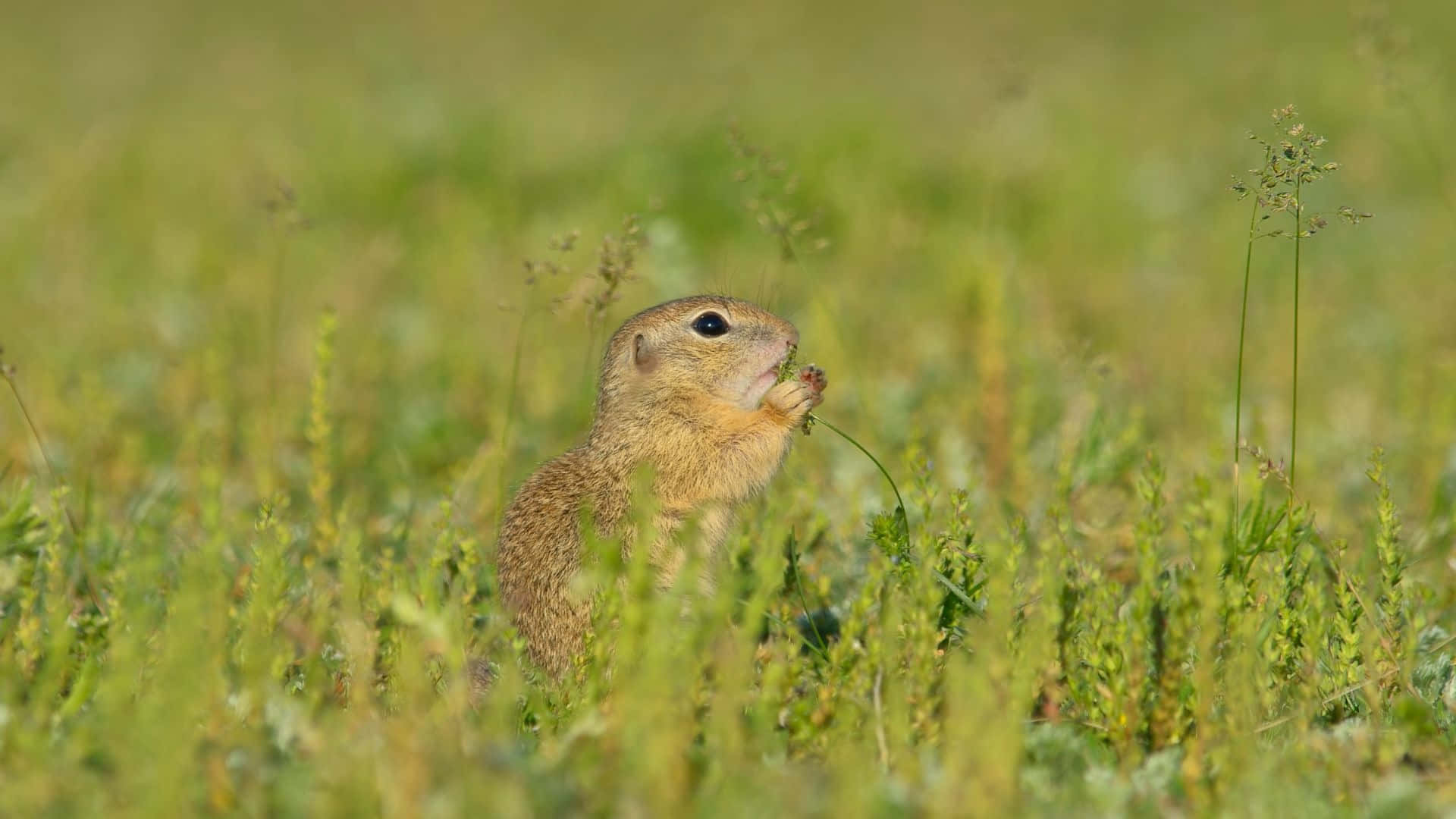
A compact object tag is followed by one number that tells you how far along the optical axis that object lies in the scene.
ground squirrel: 7.39
